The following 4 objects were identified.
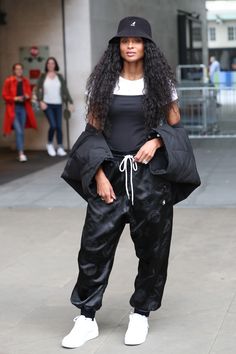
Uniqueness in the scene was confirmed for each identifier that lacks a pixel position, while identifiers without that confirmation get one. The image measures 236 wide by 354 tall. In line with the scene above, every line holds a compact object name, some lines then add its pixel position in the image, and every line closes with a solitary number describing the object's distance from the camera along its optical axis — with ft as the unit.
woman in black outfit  16.11
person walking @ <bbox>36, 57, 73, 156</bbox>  49.26
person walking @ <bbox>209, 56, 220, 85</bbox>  93.73
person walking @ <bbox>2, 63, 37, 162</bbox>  46.44
